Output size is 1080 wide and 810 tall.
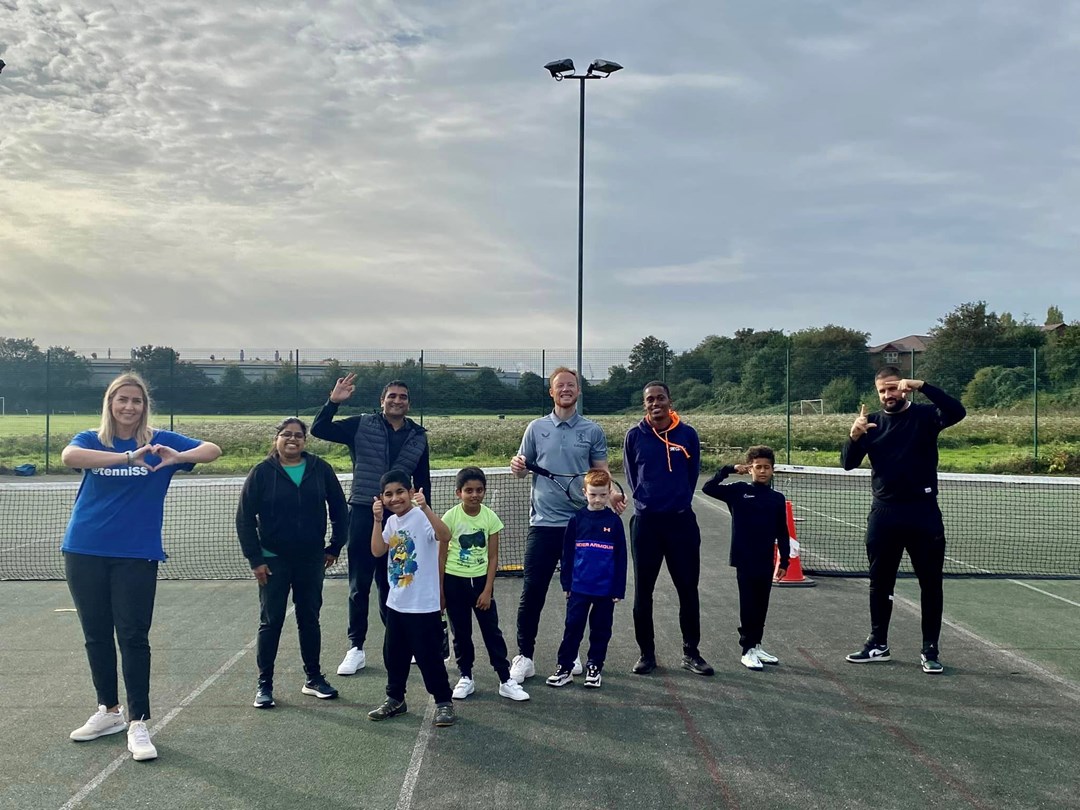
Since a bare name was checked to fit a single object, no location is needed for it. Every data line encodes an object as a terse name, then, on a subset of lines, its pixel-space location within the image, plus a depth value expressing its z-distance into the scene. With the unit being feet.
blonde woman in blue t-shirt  15.62
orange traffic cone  29.73
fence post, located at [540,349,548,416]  81.00
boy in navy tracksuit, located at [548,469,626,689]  18.58
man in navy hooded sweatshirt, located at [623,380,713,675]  19.61
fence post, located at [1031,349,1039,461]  76.69
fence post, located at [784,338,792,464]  81.97
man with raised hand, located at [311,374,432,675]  19.49
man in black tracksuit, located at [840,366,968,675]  20.26
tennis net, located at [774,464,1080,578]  34.86
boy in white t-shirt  16.70
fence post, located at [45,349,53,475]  85.64
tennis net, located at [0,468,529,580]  33.32
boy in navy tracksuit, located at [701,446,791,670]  20.39
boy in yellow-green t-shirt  17.92
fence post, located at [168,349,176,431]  84.66
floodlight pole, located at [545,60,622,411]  54.82
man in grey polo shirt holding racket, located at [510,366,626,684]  19.21
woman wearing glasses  17.52
